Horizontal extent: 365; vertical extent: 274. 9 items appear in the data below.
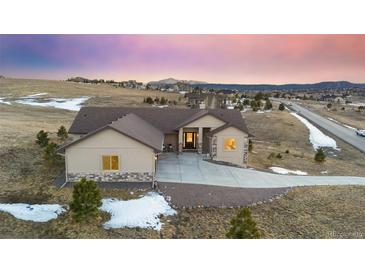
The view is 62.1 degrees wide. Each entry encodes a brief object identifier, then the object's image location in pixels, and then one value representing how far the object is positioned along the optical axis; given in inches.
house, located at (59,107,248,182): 608.7
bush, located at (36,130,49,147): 784.9
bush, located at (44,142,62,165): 679.1
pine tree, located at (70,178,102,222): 445.9
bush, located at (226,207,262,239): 395.9
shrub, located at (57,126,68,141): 926.9
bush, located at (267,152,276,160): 1021.2
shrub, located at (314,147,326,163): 1009.5
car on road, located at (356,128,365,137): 1537.9
